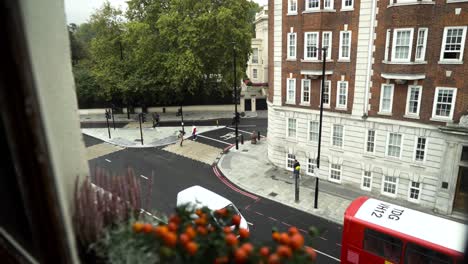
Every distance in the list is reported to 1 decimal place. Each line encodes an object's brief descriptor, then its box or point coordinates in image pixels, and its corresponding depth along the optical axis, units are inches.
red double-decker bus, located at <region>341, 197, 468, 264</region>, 375.2
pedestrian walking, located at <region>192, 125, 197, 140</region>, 1113.8
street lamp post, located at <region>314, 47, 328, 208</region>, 639.9
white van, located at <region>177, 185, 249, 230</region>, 530.3
